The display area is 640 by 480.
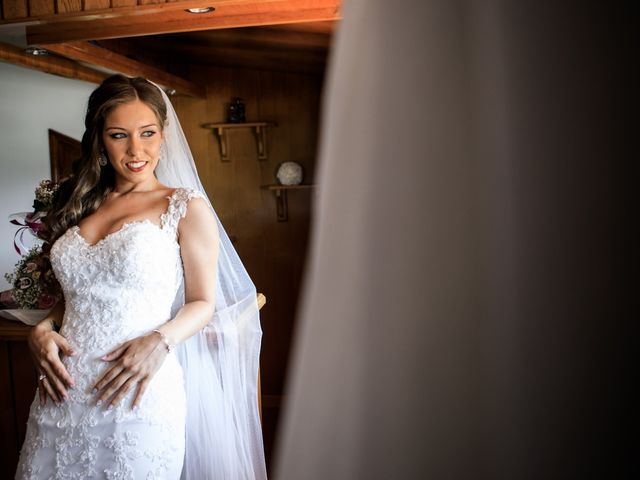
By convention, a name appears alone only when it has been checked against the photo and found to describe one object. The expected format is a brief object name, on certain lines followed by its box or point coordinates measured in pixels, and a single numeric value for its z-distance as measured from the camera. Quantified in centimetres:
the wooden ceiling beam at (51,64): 319
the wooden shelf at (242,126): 528
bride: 149
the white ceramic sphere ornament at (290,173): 522
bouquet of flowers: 237
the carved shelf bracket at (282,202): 536
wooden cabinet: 241
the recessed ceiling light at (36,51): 291
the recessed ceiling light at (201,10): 230
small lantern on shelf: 532
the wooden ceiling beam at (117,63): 297
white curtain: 37
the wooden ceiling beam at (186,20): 230
